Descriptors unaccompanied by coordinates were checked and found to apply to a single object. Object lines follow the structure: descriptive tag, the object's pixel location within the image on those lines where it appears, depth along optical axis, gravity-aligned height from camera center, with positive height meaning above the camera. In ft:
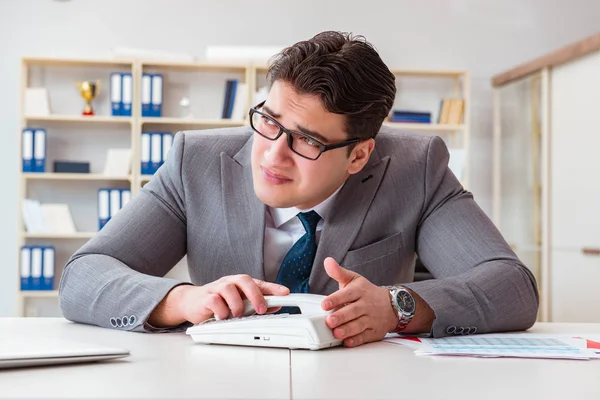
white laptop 3.41 -0.69
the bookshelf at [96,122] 17.57 +1.78
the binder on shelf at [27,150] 17.03 +1.09
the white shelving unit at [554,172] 14.52 +0.68
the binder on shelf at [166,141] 17.20 +1.32
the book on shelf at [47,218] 17.12 -0.39
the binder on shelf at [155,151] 17.20 +1.10
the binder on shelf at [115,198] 17.17 +0.06
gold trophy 17.40 +2.43
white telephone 4.13 -0.68
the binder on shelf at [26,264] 16.90 -1.38
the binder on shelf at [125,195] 17.18 +0.13
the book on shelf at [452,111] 17.87 +2.12
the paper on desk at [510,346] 4.10 -0.78
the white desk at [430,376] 3.15 -0.77
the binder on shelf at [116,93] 17.11 +2.35
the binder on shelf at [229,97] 17.58 +2.35
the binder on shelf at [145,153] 17.19 +1.06
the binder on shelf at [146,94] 17.30 +2.35
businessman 4.88 -0.17
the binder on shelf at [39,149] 17.08 +1.11
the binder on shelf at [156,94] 17.34 +2.37
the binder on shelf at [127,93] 17.12 +2.35
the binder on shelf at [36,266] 16.93 -1.42
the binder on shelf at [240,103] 17.53 +2.22
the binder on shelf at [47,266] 16.96 -1.42
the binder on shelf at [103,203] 17.12 -0.05
